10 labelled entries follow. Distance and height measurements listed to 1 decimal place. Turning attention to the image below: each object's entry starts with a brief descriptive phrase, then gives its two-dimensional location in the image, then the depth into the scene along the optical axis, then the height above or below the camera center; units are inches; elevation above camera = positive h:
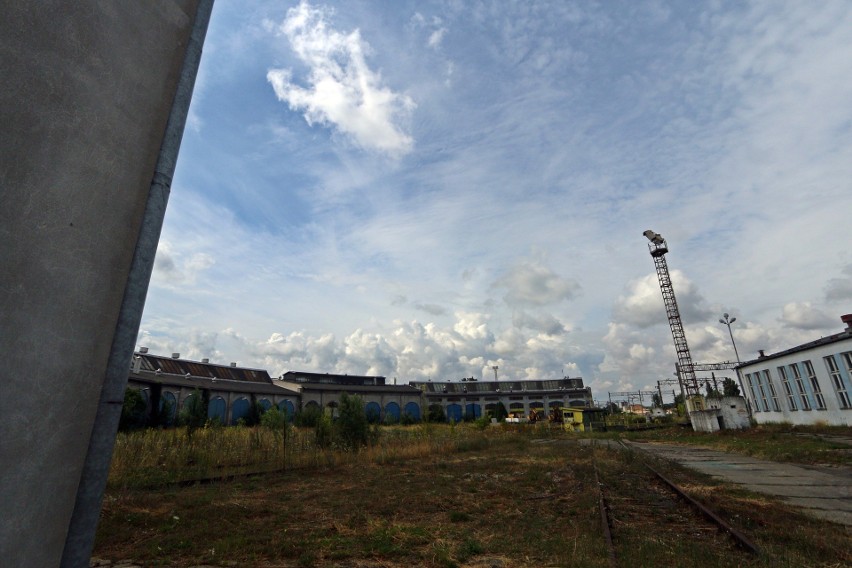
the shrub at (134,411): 958.4 +40.5
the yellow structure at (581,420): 1485.0 +6.9
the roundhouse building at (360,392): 2092.8 +166.8
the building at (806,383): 874.8 +83.9
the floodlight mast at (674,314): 1781.5 +452.4
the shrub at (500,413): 2082.2 +47.8
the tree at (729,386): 2994.6 +235.4
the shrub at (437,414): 2083.9 +50.1
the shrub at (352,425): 672.4 +0.3
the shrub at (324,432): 641.0 -10.0
